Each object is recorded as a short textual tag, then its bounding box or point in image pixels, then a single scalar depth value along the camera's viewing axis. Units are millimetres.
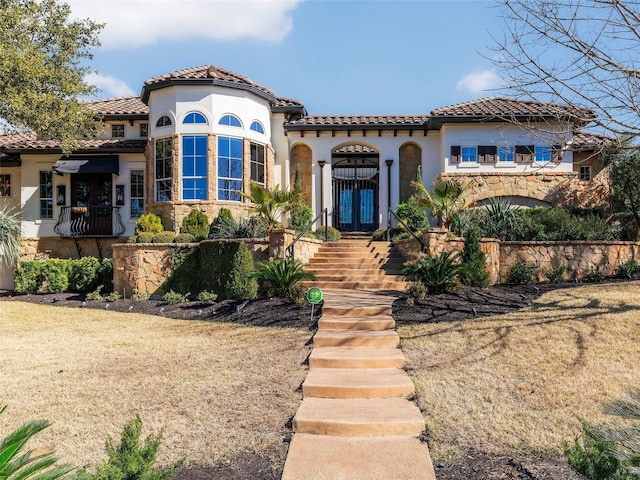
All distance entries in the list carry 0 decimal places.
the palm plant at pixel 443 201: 13453
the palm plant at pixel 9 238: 16562
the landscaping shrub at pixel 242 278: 12016
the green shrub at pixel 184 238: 14586
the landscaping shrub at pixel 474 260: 11961
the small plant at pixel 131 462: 3416
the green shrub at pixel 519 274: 13258
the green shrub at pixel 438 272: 11117
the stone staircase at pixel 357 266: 12758
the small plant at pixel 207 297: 12547
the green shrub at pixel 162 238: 14644
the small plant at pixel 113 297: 13742
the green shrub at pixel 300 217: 17516
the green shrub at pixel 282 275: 11492
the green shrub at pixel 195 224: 16102
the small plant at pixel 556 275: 13312
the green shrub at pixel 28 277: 16109
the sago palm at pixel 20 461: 2172
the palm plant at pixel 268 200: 13445
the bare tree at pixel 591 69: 7832
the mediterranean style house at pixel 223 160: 17312
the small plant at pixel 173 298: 12875
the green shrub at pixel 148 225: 16258
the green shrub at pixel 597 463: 3480
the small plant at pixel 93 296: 14070
